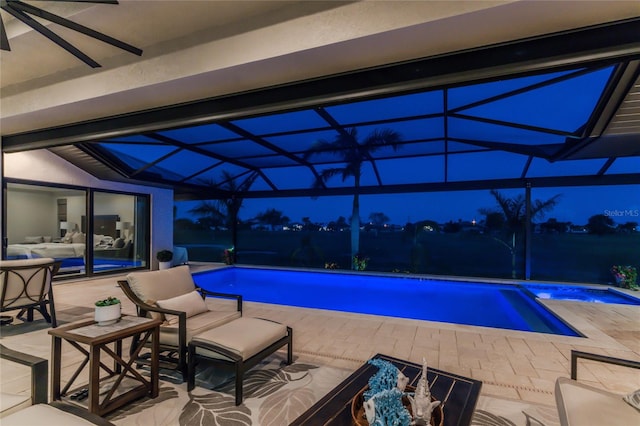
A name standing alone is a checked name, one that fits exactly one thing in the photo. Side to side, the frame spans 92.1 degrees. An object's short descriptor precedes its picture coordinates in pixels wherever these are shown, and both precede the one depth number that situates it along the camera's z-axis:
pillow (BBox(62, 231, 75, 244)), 7.33
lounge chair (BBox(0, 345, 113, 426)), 1.47
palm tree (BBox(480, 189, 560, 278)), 8.34
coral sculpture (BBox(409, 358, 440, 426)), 1.44
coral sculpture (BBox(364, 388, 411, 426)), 1.33
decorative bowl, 1.51
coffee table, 1.58
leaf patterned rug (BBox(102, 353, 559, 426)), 2.18
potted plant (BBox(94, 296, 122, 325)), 2.38
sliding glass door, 6.52
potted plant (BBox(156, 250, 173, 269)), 8.78
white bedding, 6.43
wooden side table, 2.12
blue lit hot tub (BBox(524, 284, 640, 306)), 6.04
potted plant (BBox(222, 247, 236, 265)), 10.87
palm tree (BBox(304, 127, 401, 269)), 6.70
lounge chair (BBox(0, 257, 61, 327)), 3.79
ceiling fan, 2.13
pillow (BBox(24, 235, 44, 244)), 6.68
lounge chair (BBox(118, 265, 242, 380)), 2.72
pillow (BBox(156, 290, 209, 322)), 2.96
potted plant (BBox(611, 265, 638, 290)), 6.72
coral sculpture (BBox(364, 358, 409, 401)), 1.54
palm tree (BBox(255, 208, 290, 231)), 12.13
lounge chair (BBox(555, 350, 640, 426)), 1.56
